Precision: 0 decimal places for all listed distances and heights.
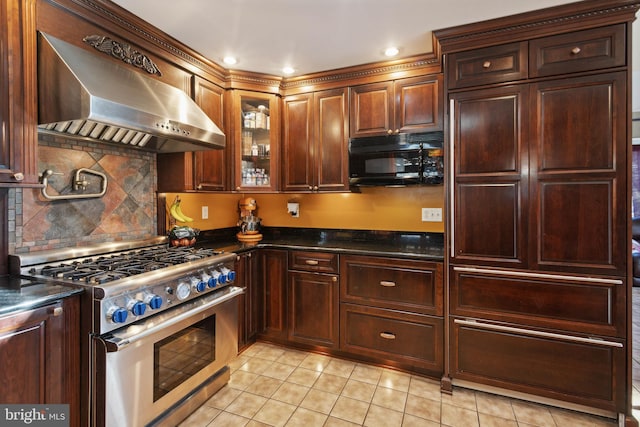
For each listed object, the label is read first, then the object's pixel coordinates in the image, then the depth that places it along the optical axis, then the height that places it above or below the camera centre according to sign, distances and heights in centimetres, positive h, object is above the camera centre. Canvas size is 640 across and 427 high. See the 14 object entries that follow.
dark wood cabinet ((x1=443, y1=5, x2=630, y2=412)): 187 -2
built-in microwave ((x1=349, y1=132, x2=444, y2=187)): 247 +40
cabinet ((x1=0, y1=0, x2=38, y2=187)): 147 +54
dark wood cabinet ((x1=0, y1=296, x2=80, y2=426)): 125 -59
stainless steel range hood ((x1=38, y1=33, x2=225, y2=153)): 153 +57
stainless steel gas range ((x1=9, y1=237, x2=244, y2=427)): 150 -58
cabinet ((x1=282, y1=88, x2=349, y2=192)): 282 +62
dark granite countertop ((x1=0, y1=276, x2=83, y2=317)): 126 -34
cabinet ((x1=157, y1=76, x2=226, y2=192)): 249 +38
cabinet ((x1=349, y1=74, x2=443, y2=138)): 252 +84
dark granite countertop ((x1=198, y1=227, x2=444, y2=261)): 250 -28
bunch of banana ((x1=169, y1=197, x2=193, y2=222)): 262 -1
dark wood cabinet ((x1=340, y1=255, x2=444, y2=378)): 231 -74
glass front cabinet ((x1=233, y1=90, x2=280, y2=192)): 290 +63
